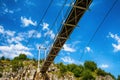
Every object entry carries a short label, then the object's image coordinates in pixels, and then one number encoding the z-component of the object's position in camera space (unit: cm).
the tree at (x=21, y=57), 7374
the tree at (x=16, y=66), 5023
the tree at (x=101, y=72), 6772
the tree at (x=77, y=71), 6401
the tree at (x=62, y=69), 5068
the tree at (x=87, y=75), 5901
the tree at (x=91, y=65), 7266
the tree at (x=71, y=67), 6793
